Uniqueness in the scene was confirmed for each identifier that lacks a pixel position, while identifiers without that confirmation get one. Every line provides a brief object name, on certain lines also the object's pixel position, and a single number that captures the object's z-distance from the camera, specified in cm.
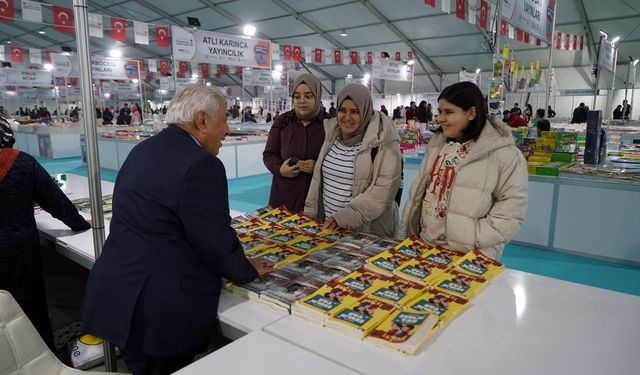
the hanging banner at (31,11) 716
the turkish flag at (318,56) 1326
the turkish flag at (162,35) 833
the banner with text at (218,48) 688
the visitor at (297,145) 261
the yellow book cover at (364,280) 152
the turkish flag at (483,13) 859
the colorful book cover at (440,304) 134
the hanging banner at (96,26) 693
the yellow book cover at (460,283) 150
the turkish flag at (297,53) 1238
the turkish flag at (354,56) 1396
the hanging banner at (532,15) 396
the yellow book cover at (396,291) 143
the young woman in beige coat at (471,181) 185
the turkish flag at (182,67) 1847
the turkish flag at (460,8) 821
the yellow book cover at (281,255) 180
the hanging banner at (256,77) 1522
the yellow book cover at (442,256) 176
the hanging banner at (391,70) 1162
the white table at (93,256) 139
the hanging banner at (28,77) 1576
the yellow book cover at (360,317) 126
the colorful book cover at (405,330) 117
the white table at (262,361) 111
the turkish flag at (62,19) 775
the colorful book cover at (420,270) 159
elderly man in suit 130
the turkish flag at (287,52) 1193
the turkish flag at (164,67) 1866
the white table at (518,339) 113
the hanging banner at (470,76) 1293
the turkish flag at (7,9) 729
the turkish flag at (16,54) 1303
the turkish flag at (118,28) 802
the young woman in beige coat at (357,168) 225
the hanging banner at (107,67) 1066
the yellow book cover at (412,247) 183
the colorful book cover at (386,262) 166
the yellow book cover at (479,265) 166
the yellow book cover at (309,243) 195
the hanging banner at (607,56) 724
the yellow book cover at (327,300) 136
